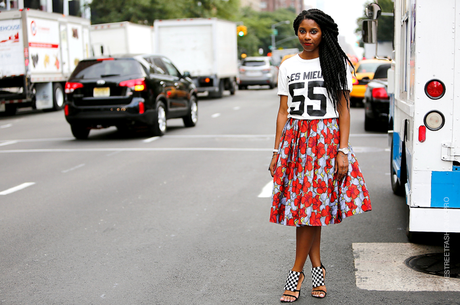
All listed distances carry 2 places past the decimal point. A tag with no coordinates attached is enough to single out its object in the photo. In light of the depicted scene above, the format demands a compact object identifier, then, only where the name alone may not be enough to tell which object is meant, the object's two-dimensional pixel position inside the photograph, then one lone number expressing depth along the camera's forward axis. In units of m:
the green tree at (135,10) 47.19
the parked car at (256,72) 37.78
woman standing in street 3.92
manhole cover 4.50
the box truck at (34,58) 21.50
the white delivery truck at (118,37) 30.70
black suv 12.79
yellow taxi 20.39
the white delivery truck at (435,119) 4.16
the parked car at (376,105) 13.31
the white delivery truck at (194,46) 27.97
